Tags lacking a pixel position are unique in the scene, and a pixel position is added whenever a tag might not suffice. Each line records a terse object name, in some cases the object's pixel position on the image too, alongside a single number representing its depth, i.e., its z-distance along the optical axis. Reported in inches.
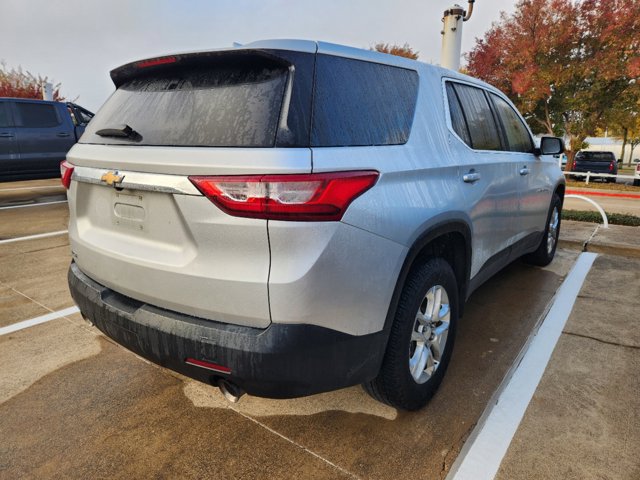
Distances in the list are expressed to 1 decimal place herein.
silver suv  66.2
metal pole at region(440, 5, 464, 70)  333.7
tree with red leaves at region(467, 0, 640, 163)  621.6
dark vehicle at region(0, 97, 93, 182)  366.0
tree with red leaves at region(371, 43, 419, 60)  954.7
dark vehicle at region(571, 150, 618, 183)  808.3
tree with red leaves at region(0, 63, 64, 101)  1111.0
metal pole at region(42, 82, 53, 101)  737.6
